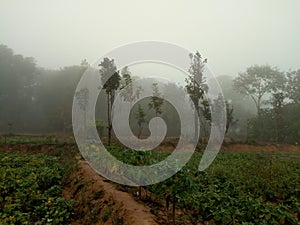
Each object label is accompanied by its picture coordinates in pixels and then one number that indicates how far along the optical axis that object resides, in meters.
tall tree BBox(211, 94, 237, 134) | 29.62
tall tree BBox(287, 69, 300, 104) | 39.59
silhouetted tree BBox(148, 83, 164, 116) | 23.92
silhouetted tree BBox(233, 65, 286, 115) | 43.81
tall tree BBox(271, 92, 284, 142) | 31.41
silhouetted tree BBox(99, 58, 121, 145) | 19.67
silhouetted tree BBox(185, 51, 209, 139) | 25.20
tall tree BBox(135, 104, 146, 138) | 24.84
